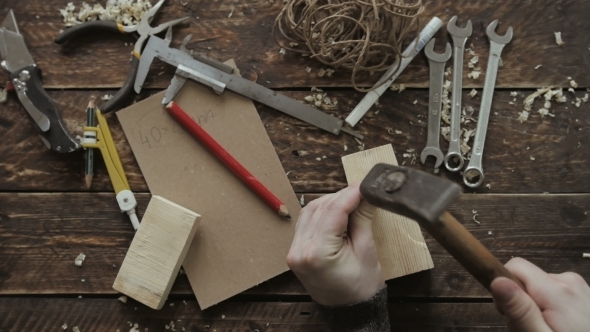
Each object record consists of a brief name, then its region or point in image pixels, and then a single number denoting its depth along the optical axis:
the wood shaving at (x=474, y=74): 0.96
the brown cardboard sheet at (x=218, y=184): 0.95
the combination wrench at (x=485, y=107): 0.94
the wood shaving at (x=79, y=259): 0.97
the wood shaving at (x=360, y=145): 0.96
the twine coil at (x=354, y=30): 0.91
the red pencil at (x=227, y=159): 0.94
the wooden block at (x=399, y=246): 0.88
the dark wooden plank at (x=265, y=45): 0.96
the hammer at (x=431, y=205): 0.53
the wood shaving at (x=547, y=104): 0.95
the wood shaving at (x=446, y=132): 0.95
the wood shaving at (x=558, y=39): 0.96
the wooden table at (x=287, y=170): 0.93
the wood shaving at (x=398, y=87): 0.97
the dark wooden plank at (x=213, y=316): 0.92
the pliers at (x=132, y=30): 0.99
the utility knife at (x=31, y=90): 0.97
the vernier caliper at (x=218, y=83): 0.97
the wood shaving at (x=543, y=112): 0.95
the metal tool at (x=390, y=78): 0.96
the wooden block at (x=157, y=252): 0.91
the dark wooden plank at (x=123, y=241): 0.93
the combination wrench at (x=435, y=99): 0.95
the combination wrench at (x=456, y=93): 0.94
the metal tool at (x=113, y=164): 0.96
